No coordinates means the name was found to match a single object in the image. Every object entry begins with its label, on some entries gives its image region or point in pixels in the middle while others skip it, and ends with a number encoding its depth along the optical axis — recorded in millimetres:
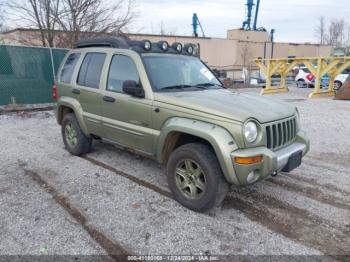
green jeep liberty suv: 3152
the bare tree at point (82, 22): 14094
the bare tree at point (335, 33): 63750
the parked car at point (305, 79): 19734
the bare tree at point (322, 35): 66306
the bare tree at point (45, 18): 13766
